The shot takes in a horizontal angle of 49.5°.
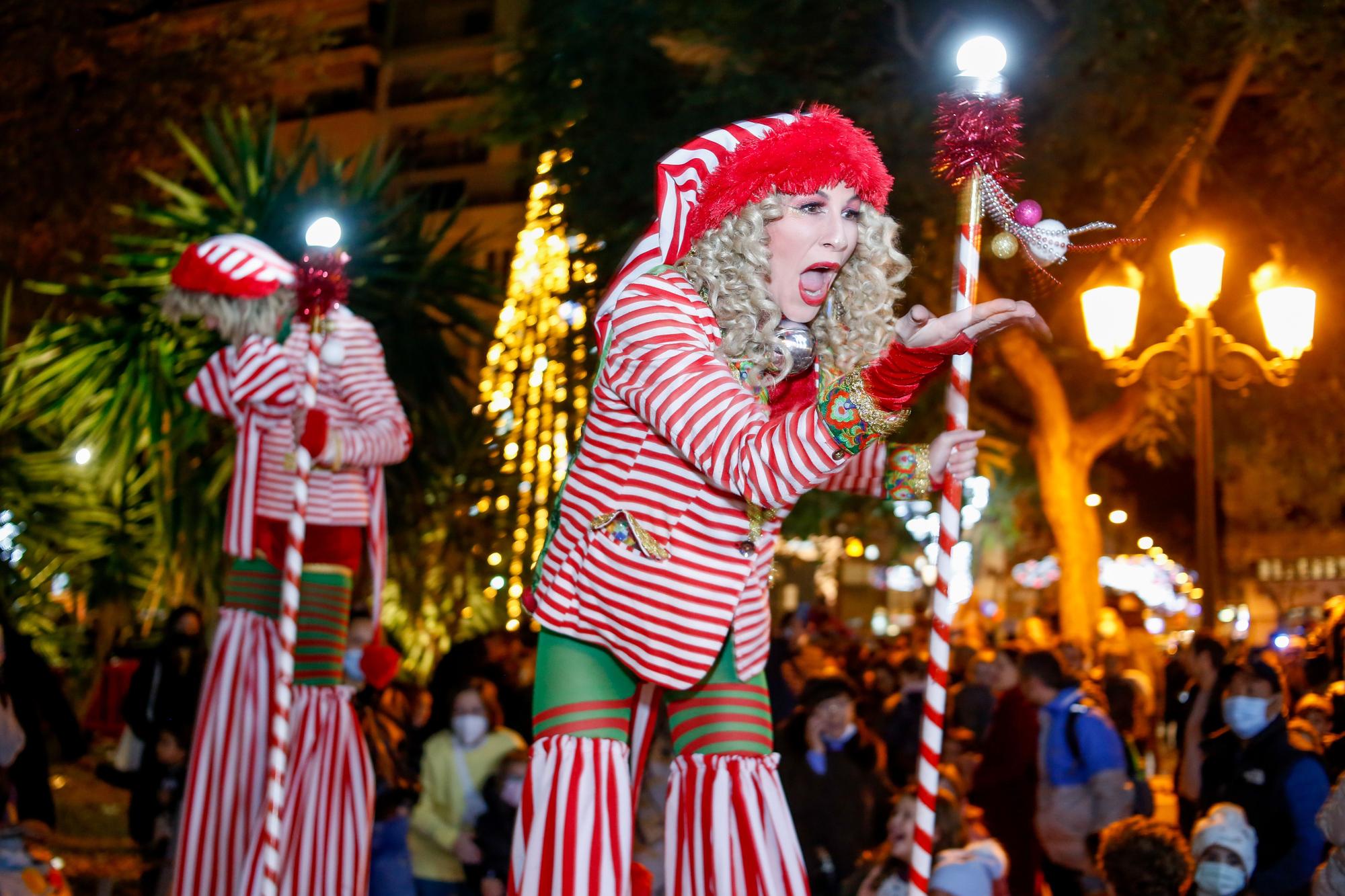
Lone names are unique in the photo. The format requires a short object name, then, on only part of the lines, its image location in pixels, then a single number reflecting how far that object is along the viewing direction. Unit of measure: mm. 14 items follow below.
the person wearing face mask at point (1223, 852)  4469
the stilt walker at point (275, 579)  4555
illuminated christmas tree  9711
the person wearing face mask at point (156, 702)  6996
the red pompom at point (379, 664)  5777
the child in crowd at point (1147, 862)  4414
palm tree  8078
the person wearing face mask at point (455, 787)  5863
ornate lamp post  8242
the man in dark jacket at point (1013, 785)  6949
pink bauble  2725
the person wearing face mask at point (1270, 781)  4941
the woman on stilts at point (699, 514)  2943
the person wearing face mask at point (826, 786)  5730
